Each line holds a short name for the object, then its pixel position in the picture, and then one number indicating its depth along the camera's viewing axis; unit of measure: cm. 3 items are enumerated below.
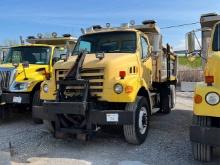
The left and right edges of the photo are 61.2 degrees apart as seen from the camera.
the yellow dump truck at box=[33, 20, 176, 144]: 359
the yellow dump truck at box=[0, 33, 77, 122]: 492
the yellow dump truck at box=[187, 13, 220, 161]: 286
